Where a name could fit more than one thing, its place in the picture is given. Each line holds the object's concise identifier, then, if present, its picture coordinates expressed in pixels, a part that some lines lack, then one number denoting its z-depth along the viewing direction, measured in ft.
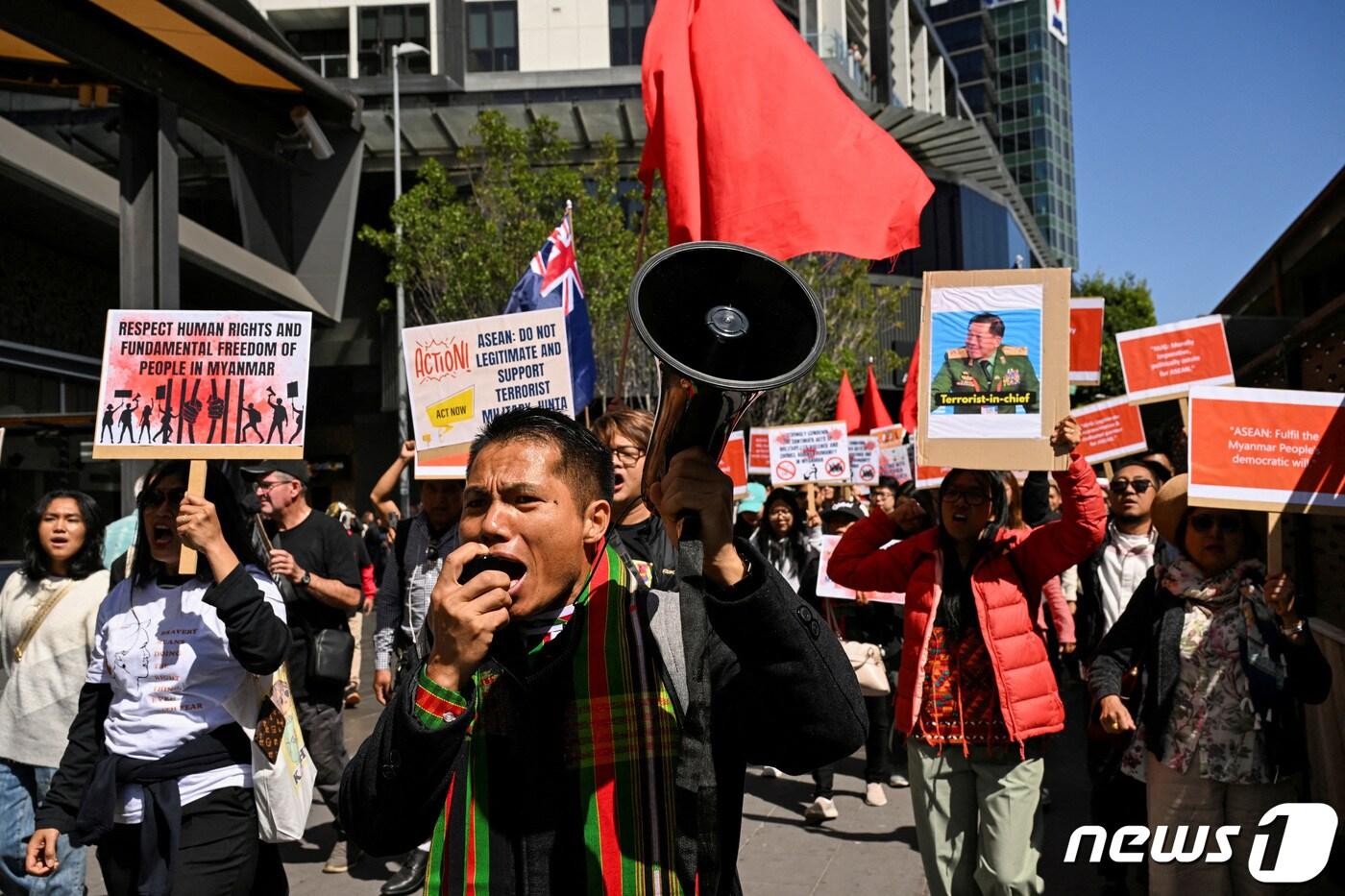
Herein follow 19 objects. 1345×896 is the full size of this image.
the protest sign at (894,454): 41.98
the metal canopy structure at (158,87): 29.19
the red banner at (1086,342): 24.04
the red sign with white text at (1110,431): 23.25
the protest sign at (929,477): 17.82
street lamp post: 87.35
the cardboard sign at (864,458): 42.78
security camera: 37.45
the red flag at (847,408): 50.17
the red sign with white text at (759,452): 45.83
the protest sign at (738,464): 28.48
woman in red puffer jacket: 13.64
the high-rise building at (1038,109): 314.14
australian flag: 25.98
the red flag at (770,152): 12.34
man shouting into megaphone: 6.09
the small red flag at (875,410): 52.85
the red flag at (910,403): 32.12
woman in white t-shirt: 11.14
